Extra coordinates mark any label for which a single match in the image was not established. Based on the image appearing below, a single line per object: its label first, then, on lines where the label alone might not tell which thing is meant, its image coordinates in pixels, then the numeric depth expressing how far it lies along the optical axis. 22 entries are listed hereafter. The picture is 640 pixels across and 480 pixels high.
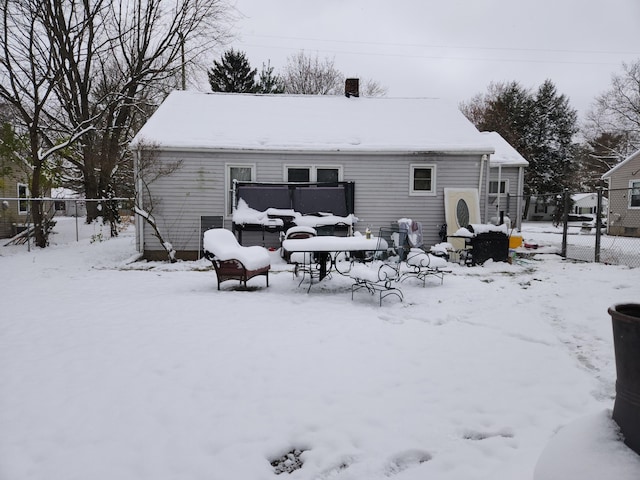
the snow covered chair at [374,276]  6.17
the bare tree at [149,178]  10.29
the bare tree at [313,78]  31.97
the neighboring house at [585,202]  43.53
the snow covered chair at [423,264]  7.59
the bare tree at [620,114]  28.48
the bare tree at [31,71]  12.49
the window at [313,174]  11.59
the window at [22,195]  18.08
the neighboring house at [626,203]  19.23
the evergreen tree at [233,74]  30.33
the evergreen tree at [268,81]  30.98
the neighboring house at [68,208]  35.72
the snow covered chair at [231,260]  6.92
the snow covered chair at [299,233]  10.05
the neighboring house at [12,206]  15.50
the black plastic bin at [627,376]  1.96
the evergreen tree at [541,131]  32.28
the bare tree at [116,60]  15.54
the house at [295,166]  11.11
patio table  6.64
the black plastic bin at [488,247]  9.95
